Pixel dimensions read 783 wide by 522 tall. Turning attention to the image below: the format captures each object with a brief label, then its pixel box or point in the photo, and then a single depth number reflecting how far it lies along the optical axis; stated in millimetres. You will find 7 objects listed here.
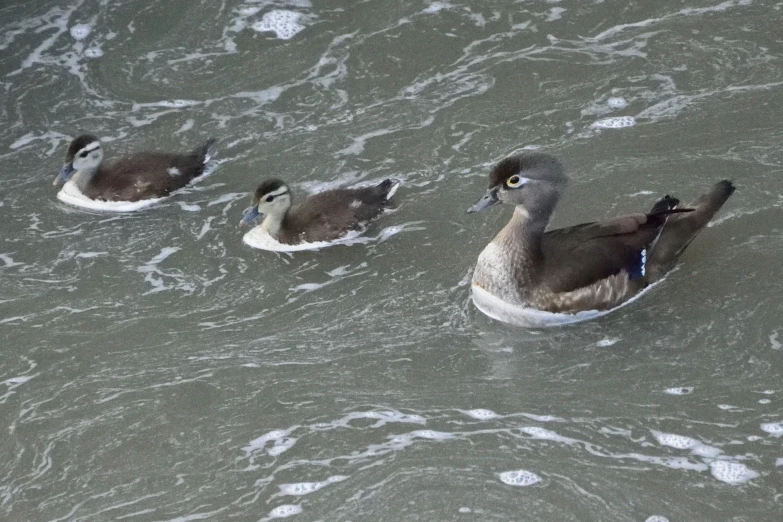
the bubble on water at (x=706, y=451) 9922
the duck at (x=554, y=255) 12187
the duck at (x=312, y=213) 13914
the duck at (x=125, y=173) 14820
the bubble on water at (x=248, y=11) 18984
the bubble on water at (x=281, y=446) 10336
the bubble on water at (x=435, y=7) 18719
